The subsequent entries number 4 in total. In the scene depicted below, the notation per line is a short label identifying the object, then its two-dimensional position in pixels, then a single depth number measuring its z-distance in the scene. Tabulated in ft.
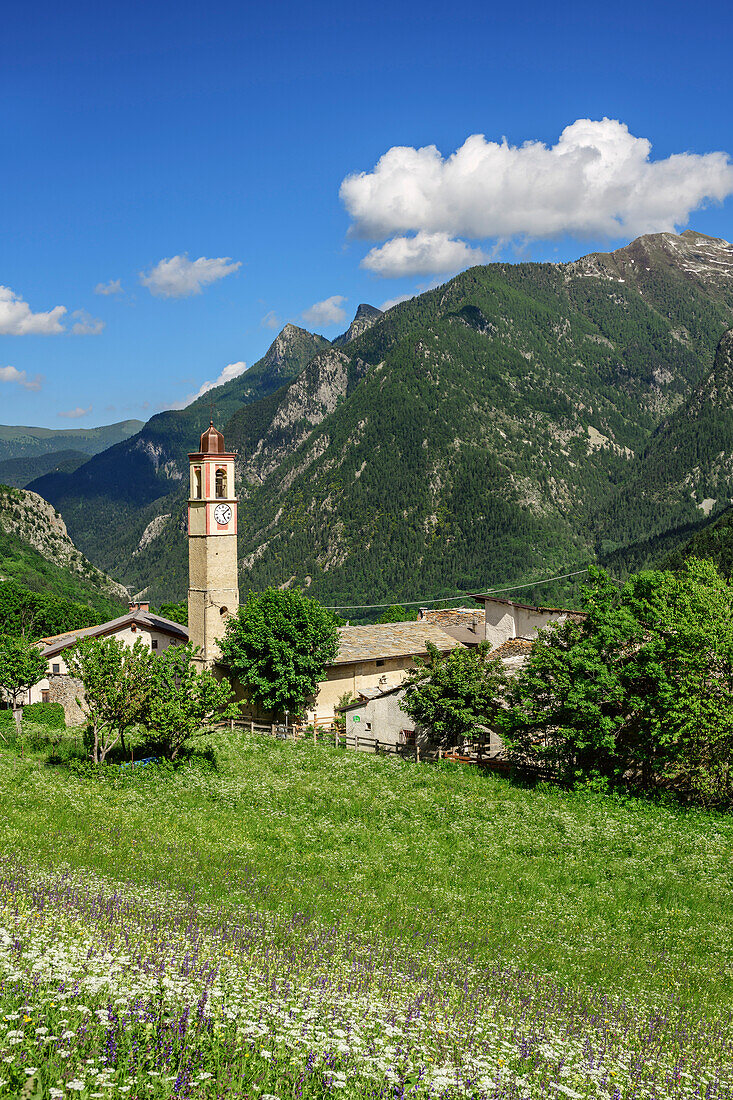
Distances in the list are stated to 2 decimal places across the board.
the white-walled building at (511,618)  165.14
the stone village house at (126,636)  168.25
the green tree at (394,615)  329.31
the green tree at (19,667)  147.54
